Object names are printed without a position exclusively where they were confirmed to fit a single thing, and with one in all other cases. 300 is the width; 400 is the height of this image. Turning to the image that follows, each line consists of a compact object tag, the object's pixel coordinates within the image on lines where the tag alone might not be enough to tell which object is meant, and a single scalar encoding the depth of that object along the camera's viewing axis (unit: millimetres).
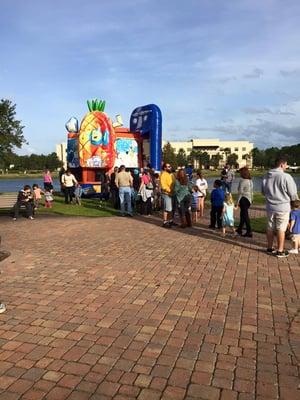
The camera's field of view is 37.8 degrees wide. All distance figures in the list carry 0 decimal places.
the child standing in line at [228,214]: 9422
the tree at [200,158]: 110875
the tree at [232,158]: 118156
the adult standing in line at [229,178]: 16556
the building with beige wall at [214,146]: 144000
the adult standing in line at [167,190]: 10750
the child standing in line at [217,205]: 10461
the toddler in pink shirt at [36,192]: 15375
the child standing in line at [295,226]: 7652
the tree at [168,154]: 77844
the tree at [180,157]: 94825
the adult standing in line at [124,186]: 13078
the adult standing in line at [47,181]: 18219
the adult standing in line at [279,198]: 7184
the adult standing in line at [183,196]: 10703
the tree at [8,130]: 27788
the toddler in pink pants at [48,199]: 16203
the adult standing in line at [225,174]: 16000
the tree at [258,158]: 120875
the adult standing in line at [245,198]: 9305
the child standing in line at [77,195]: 17172
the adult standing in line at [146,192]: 13227
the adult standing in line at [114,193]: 15492
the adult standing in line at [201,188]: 12297
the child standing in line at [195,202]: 11752
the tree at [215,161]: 114175
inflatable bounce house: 19625
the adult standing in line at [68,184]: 17141
